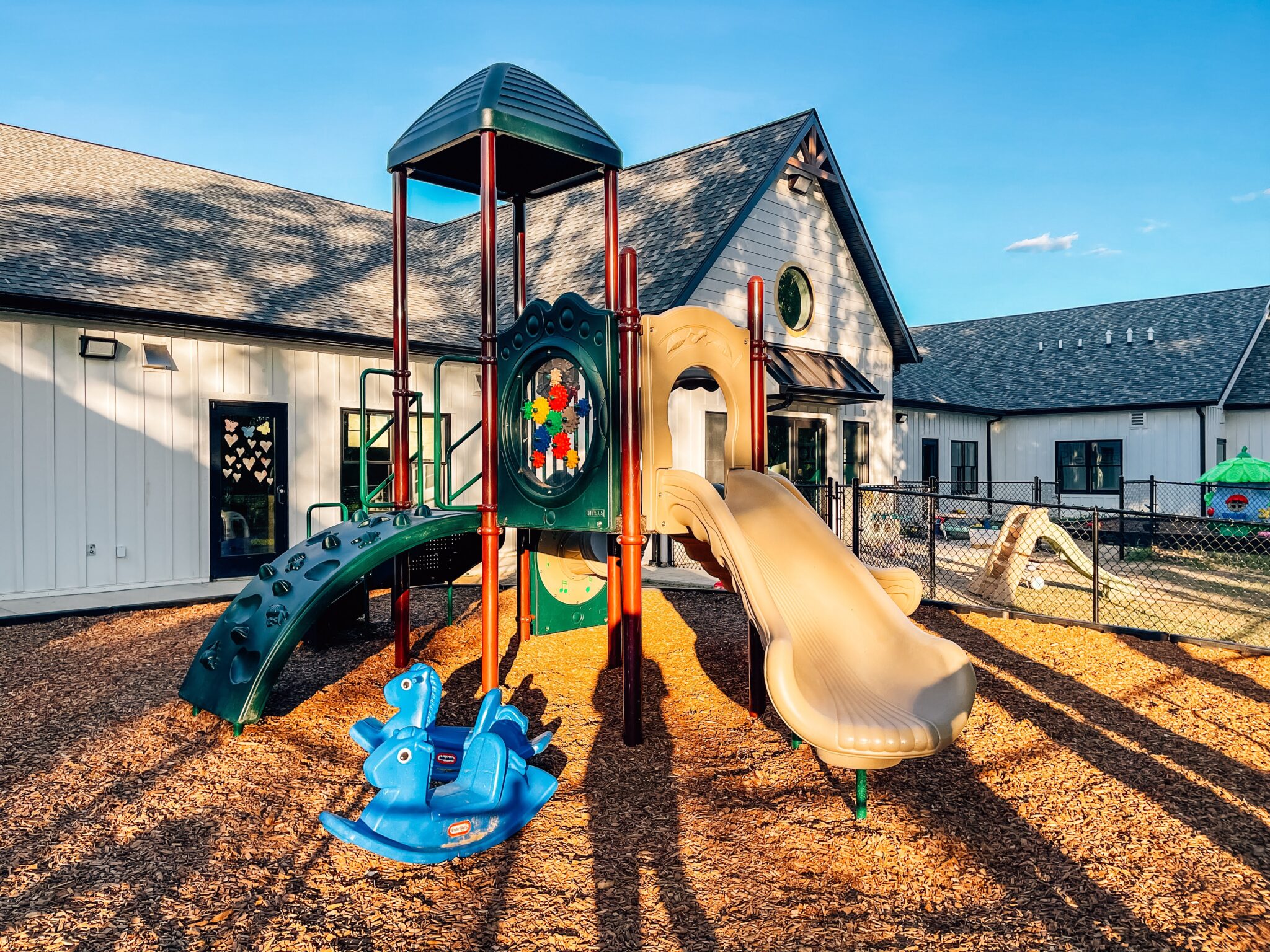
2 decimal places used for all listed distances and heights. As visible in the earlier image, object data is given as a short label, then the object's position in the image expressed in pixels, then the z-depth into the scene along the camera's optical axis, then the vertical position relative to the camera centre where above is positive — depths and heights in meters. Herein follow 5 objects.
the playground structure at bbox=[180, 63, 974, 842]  4.25 -0.37
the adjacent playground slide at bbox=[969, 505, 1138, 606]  10.18 -1.11
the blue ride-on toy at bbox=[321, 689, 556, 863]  3.79 -1.60
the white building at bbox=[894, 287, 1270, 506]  20.59 +1.63
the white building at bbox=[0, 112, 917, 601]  9.95 +2.01
